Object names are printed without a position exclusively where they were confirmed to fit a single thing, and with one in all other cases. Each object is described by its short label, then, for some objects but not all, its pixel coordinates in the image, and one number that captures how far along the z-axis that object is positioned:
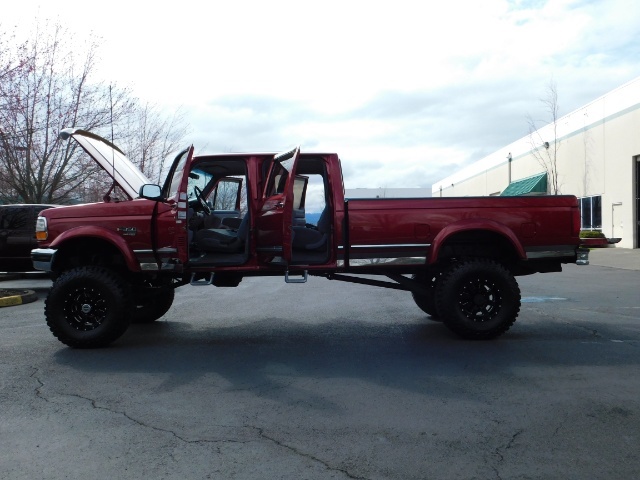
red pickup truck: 6.84
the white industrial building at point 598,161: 28.30
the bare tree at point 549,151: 36.91
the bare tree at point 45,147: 16.48
